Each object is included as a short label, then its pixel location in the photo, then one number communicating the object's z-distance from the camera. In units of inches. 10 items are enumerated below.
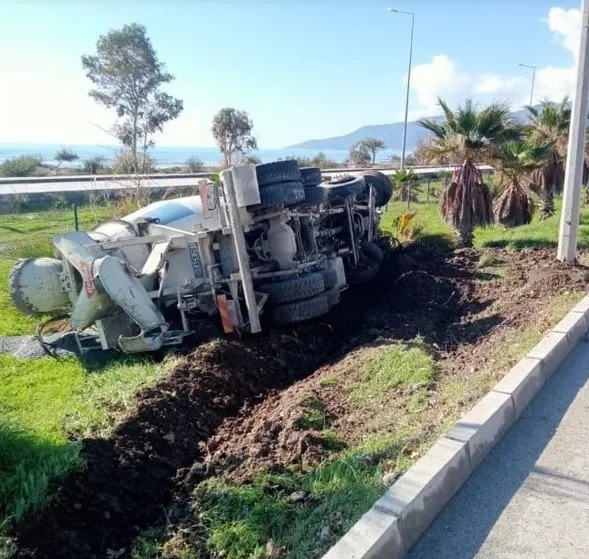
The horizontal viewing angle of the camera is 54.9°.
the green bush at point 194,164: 1557.8
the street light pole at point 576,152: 298.2
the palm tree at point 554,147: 592.7
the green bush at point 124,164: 804.0
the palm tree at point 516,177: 446.3
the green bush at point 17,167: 1497.3
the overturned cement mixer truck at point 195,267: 228.8
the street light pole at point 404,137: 1251.8
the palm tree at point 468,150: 402.3
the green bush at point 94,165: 1451.8
